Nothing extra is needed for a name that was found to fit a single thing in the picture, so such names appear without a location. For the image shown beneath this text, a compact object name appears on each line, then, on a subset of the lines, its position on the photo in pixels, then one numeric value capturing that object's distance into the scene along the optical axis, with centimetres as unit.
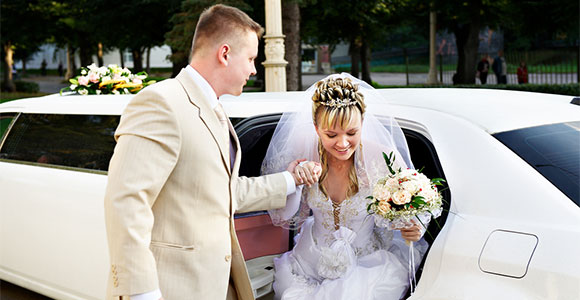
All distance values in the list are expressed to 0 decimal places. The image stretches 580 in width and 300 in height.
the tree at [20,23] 2685
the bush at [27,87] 3073
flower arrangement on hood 451
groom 198
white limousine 214
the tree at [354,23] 2067
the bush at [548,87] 1603
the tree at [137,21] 2038
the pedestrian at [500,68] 2242
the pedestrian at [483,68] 2392
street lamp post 922
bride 286
